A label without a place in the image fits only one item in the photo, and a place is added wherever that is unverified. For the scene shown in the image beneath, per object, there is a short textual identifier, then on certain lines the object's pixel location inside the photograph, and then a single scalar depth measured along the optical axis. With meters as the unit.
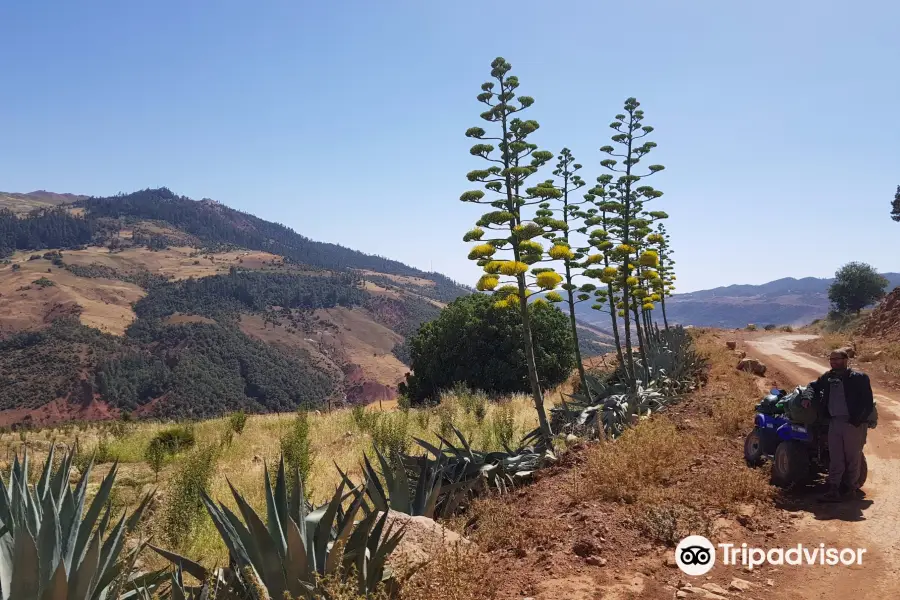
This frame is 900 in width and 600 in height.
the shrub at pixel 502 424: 10.47
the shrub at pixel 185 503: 6.04
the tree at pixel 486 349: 24.14
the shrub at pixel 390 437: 9.08
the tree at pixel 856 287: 45.62
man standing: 5.49
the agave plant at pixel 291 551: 3.21
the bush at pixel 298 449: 7.99
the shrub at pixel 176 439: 12.72
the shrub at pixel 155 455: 9.84
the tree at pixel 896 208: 41.03
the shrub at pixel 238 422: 14.87
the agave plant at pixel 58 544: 2.52
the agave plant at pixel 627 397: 9.02
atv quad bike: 5.78
